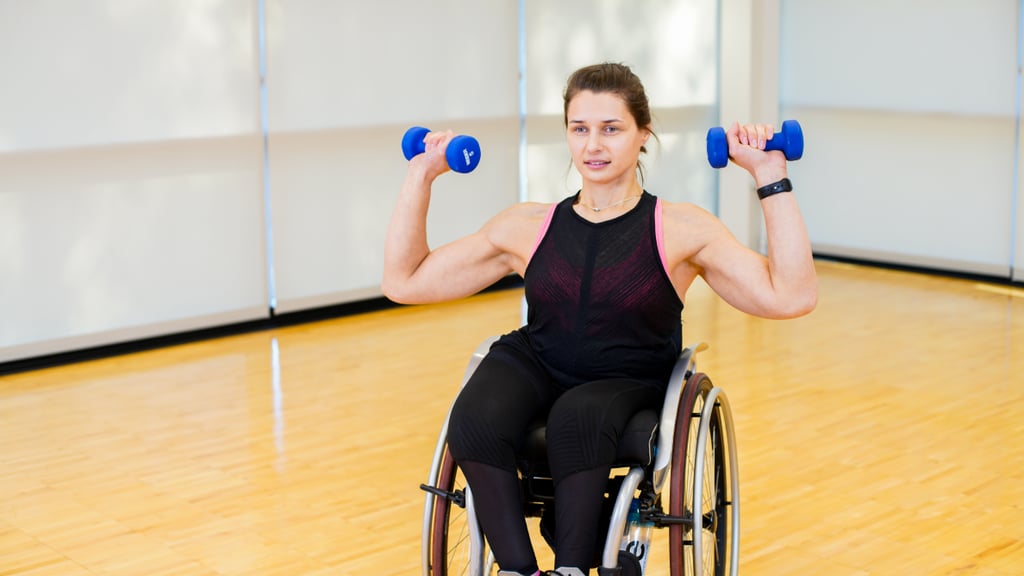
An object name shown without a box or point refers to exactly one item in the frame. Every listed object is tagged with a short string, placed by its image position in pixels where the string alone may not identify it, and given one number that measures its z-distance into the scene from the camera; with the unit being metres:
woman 2.03
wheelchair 1.99
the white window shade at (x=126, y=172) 4.24
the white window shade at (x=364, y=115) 4.91
